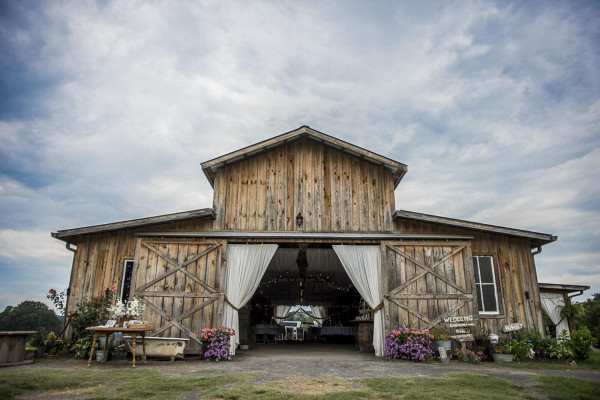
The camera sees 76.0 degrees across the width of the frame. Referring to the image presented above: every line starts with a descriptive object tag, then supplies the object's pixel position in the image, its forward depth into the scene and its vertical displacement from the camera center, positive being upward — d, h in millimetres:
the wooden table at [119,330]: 7637 -380
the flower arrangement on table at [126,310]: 8109 +29
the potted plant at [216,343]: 9055 -715
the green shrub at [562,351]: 8883 -854
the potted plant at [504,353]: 9000 -923
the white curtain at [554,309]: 11500 +102
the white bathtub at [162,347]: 8781 -781
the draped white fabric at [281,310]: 24312 +111
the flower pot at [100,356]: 8305 -929
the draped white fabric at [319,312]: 24853 -3
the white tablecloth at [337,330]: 18688 -873
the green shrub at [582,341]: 9227 -659
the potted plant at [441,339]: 9141 -621
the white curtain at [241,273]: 9992 +998
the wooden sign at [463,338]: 9359 -603
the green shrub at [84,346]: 8773 -759
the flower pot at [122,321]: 8141 -197
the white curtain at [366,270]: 10242 +1095
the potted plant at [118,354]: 8617 -916
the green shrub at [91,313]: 9125 -37
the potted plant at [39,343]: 8805 -710
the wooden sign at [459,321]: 9805 -214
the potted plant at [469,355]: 9039 -978
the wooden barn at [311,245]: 9898 +1678
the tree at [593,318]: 23945 -341
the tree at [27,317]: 24680 -368
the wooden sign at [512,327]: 9766 -370
